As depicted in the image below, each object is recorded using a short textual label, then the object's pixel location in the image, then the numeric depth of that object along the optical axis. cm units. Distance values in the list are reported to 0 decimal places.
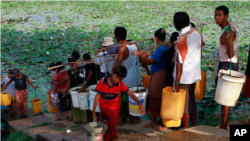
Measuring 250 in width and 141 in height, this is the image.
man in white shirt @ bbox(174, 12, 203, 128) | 671
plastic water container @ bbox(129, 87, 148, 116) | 759
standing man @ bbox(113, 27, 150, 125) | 795
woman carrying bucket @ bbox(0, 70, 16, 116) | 1270
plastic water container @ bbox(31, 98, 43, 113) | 1178
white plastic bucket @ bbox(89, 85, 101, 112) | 796
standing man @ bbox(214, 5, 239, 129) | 697
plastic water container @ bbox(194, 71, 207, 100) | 794
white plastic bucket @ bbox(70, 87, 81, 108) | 890
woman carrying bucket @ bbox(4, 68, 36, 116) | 1219
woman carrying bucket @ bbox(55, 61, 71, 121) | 1067
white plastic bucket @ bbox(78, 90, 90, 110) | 853
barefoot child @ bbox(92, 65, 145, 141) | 667
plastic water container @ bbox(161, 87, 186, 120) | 652
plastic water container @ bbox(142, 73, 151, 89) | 905
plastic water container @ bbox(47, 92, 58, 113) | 1119
